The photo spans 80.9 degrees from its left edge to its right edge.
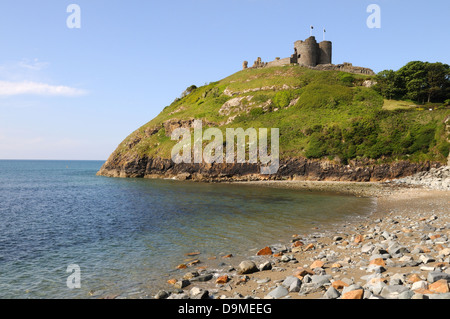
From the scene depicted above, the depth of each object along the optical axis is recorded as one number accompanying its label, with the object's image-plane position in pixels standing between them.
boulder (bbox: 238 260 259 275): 11.60
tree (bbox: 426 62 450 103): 68.69
